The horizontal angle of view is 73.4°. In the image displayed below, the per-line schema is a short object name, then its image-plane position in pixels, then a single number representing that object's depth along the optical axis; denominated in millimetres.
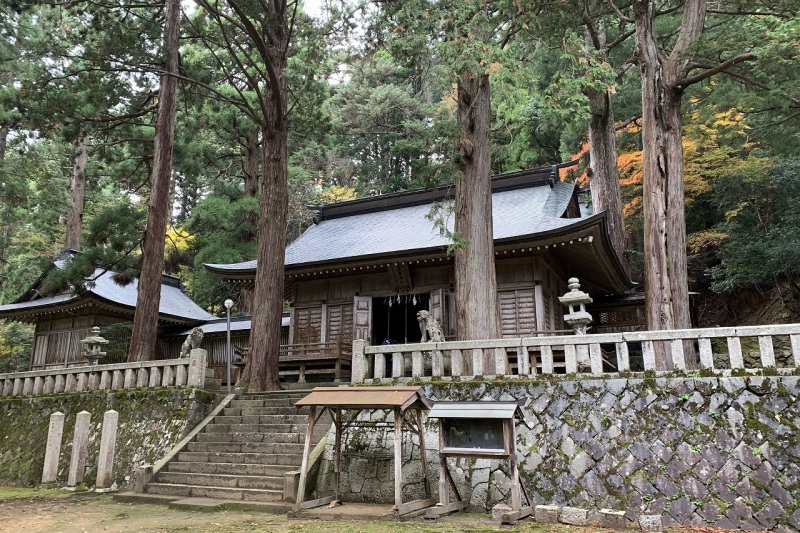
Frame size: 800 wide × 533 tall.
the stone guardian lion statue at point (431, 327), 9250
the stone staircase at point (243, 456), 7614
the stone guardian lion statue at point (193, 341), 10945
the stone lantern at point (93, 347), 12852
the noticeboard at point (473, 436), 5895
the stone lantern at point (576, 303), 9125
